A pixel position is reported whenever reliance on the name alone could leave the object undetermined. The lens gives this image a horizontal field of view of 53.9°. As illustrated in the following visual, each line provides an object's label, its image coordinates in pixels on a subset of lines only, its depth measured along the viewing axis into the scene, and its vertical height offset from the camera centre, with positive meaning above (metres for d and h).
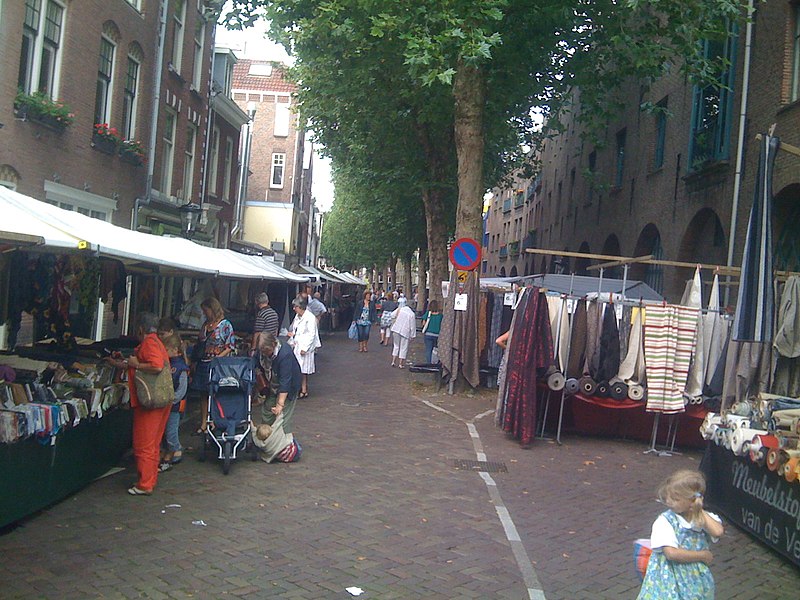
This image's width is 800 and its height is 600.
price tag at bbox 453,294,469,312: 14.26 +0.04
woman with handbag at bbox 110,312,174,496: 7.16 -1.19
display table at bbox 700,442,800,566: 6.21 -1.45
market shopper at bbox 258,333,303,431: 8.51 -0.96
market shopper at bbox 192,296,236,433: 9.69 -0.77
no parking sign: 13.86 +0.91
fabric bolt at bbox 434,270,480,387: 14.35 -0.60
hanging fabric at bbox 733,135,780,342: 6.92 +0.55
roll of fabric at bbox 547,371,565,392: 10.73 -0.92
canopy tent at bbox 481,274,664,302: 16.05 +0.68
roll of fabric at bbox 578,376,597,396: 10.75 -0.93
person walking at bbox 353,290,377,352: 24.20 -0.76
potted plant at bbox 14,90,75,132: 13.48 +2.75
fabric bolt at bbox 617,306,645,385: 10.70 -0.47
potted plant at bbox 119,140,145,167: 17.86 +2.82
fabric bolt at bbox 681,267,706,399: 10.62 -0.55
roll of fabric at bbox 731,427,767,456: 7.00 -0.97
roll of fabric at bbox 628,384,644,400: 10.64 -0.94
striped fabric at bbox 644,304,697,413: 10.46 -0.37
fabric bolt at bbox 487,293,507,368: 15.01 -0.42
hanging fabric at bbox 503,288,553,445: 10.53 -0.70
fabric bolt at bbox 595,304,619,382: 10.73 -0.41
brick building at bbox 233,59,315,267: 45.62 +7.53
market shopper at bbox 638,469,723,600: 3.88 -1.08
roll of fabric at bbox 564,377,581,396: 10.77 -0.96
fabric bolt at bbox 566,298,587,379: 10.96 -0.40
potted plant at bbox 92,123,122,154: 16.59 +2.85
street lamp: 19.72 +1.62
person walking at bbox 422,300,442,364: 19.47 -0.68
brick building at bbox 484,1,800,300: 14.04 +3.86
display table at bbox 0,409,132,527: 5.79 -1.64
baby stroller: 8.18 -1.23
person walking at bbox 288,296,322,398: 13.53 -0.73
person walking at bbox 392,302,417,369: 20.05 -0.77
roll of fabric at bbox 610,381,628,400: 10.69 -0.94
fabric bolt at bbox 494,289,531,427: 10.66 -0.76
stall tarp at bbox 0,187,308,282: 5.58 +0.31
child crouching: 8.63 -1.70
